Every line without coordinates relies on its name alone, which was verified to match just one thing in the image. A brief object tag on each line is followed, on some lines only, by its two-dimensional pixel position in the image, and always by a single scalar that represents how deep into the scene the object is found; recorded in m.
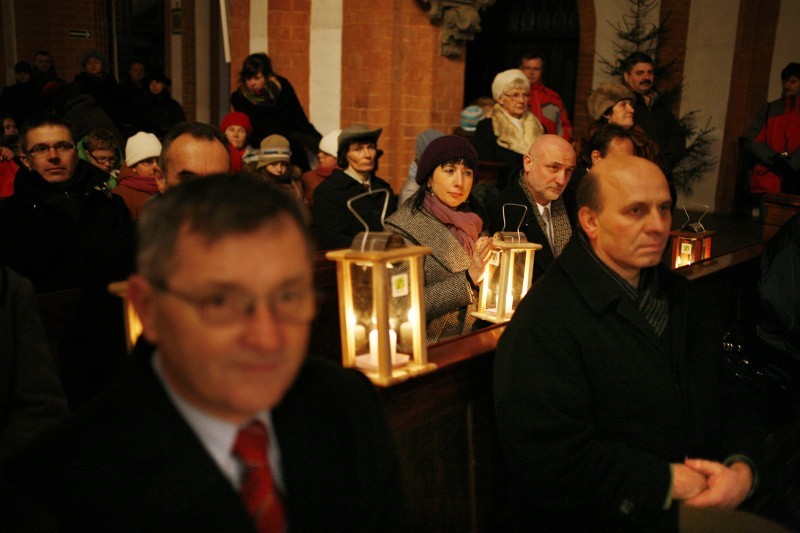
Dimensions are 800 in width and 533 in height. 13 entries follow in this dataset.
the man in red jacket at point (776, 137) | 7.24
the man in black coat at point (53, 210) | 3.54
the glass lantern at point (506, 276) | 3.30
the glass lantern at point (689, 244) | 5.00
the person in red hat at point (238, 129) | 6.80
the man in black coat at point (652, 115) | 6.50
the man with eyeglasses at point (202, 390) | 1.26
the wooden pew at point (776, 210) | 5.96
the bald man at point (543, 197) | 4.14
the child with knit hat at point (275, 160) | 6.01
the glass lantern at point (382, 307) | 2.36
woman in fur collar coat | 6.29
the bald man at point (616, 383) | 2.28
